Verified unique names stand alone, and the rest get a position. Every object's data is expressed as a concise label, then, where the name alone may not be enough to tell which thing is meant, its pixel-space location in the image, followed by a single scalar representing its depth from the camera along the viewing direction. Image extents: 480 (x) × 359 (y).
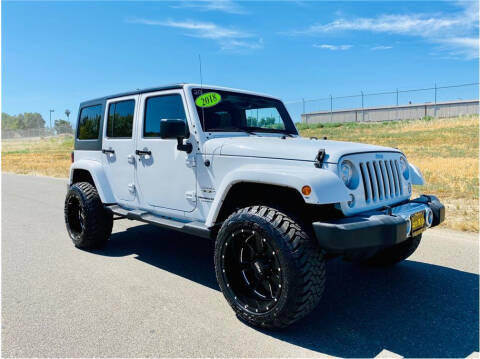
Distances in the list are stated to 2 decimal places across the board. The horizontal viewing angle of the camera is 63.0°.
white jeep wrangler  2.76
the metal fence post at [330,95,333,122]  38.25
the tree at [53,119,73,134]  60.88
